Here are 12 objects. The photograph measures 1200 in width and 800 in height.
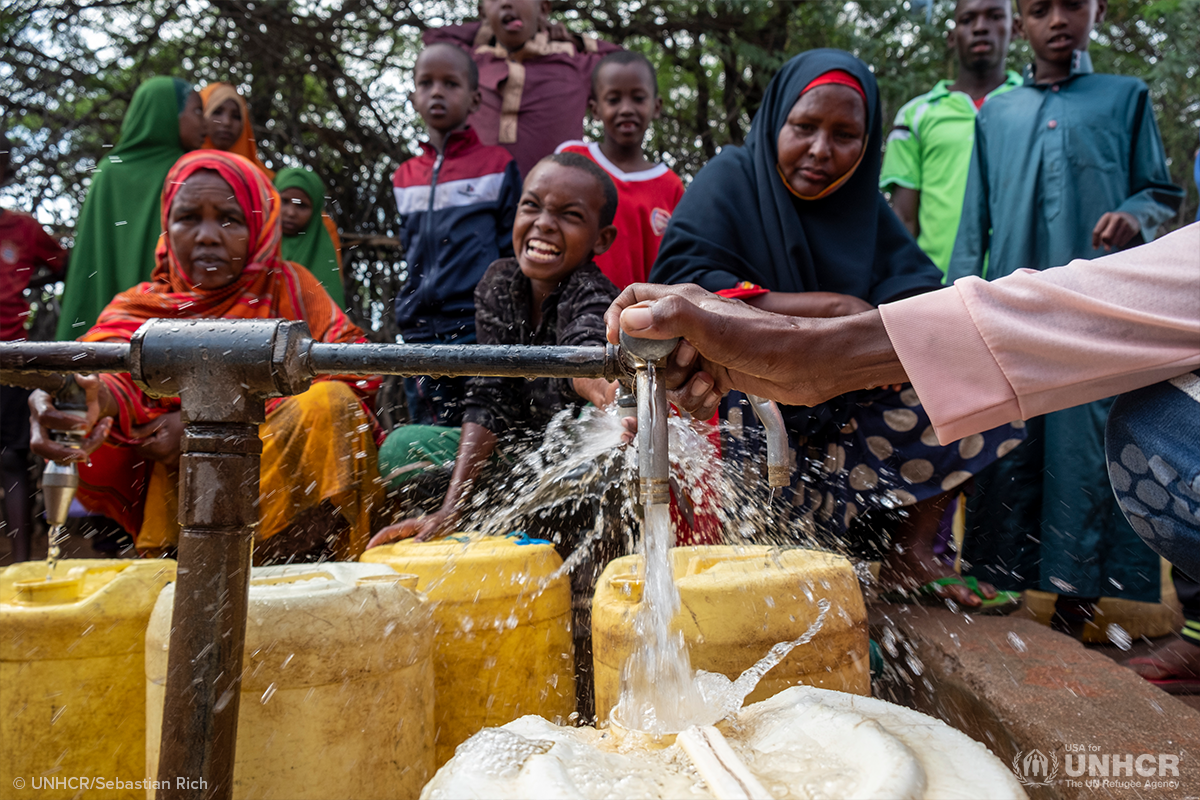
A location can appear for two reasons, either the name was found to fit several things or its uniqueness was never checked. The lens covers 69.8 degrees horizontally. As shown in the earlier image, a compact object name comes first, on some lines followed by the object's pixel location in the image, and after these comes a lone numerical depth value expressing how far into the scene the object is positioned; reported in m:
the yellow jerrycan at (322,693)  1.43
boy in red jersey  3.92
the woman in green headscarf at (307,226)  5.08
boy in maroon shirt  4.75
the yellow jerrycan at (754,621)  1.58
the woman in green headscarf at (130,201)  4.32
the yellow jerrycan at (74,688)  1.65
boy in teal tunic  3.10
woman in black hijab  2.83
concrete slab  1.69
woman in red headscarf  2.79
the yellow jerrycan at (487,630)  1.83
